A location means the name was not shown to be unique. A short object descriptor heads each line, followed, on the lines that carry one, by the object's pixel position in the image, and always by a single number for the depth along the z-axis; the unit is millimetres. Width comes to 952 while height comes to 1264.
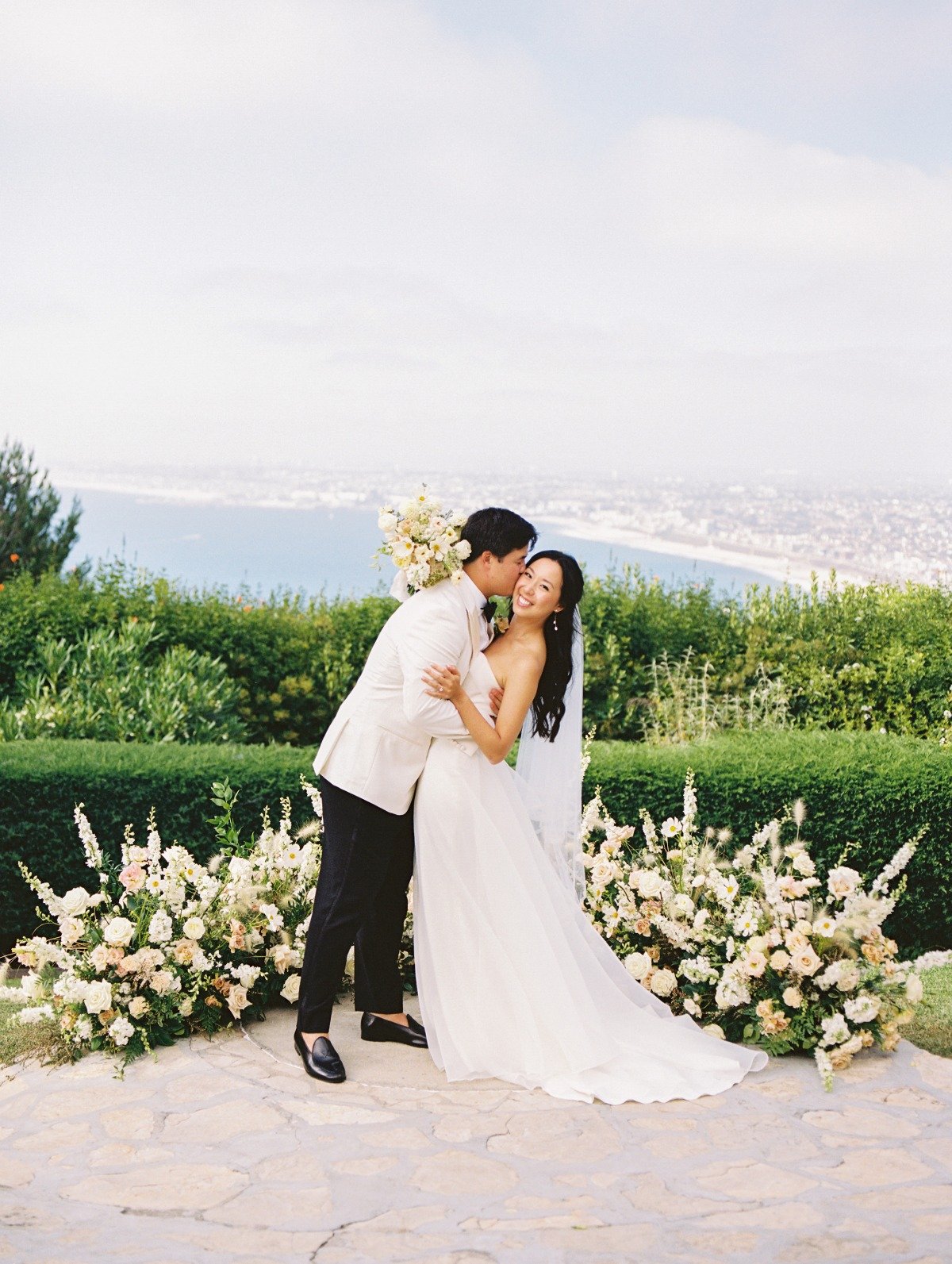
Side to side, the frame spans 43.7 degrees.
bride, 3879
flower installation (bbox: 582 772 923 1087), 4078
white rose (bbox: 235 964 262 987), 4262
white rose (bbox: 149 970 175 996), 4156
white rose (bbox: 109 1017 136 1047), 4020
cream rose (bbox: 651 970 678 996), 4434
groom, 3811
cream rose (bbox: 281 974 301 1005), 4414
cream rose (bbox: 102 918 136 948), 4176
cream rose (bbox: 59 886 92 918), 4273
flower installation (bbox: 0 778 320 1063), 4141
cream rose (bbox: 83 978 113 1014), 4039
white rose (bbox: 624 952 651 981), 4441
